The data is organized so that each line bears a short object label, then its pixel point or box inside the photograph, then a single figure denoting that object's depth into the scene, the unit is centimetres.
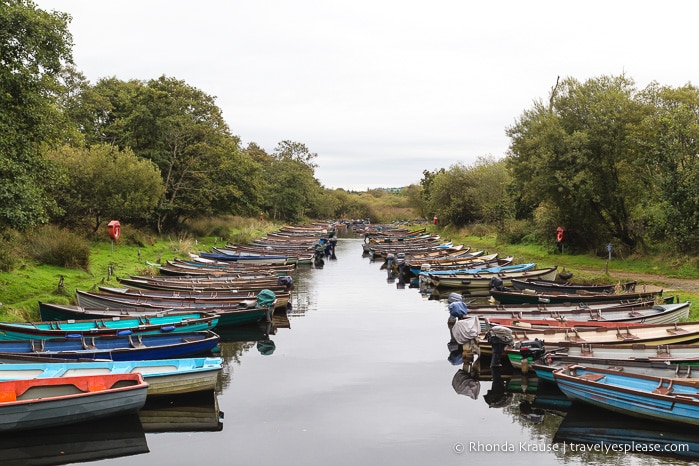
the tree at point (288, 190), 8050
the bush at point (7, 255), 2218
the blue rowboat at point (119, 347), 1467
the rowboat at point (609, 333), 1596
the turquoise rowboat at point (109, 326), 1605
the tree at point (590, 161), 3133
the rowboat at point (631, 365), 1285
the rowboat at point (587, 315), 1825
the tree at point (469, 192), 5838
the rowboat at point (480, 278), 2969
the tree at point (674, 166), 2734
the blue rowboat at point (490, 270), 3247
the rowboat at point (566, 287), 2413
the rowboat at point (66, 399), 1116
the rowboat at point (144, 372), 1306
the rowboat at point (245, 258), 3888
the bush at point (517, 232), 4511
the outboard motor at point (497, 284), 2680
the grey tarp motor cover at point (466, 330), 1680
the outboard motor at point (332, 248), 5259
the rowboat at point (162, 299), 2098
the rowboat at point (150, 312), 1898
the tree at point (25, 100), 1688
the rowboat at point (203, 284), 2581
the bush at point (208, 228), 5084
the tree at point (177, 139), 4400
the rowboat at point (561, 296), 2225
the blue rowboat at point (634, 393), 1127
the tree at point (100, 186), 3228
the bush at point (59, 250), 2562
